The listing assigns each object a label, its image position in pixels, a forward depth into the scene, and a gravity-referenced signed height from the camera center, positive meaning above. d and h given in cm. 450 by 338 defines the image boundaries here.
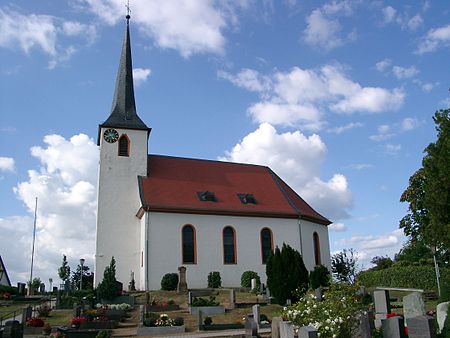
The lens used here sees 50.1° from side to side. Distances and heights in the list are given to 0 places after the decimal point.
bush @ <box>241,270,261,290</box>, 2962 +52
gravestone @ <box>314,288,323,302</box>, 2019 -32
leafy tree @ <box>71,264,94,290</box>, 4556 +158
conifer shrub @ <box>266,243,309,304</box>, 2291 +55
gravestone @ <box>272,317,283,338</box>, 1267 -106
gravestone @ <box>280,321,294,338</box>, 1122 -102
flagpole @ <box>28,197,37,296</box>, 3766 +26
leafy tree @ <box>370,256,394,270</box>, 4696 +192
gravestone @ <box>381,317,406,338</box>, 1023 -96
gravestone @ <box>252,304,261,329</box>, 1688 -91
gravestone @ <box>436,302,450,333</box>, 1136 -78
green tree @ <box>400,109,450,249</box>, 1700 +345
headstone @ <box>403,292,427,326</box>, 1320 -65
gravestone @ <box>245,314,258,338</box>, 1432 -123
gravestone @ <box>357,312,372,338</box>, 1090 -98
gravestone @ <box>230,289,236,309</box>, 2205 -53
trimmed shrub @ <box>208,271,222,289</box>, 2948 +48
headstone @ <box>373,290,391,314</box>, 1459 -59
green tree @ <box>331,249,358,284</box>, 3888 +132
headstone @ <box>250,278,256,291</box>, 2827 +21
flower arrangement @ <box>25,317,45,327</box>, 1864 -108
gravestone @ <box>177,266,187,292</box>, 2700 +47
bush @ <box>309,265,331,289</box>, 2692 +40
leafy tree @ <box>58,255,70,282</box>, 4039 +190
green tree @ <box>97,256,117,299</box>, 2489 +25
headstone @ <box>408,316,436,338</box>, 909 -87
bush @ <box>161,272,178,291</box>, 2798 +42
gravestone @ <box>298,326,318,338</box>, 946 -91
